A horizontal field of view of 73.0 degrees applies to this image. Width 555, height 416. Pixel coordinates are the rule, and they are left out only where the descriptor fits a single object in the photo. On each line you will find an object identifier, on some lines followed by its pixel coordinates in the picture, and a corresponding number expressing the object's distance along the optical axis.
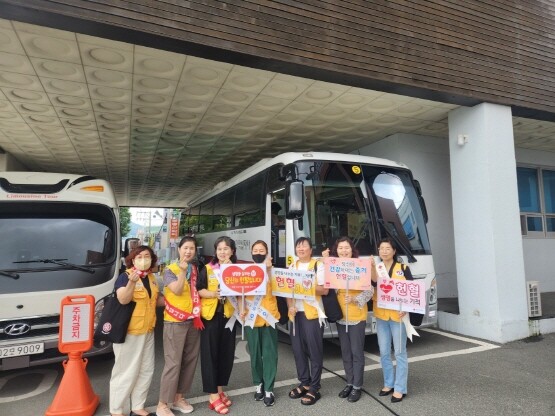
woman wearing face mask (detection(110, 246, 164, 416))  3.60
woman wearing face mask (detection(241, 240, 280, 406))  3.99
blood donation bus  5.62
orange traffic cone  3.70
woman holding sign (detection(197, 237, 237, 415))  3.87
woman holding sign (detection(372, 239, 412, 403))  4.03
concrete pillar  6.41
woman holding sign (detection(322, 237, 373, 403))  4.05
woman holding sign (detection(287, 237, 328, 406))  4.07
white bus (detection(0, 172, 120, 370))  4.41
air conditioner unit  6.92
